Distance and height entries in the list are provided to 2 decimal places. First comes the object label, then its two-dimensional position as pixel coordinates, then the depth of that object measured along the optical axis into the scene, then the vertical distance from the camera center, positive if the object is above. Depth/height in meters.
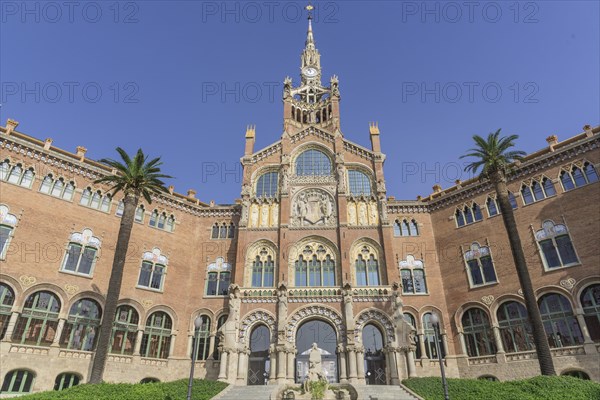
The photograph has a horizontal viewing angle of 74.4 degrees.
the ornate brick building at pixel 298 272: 28.25 +8.07
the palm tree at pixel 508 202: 23.91 +11.43
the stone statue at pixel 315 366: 26.25 +0.77
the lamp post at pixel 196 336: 20.23 +2.11
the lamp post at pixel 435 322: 19.28 +2.50
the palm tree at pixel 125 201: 24.75 +11.89
